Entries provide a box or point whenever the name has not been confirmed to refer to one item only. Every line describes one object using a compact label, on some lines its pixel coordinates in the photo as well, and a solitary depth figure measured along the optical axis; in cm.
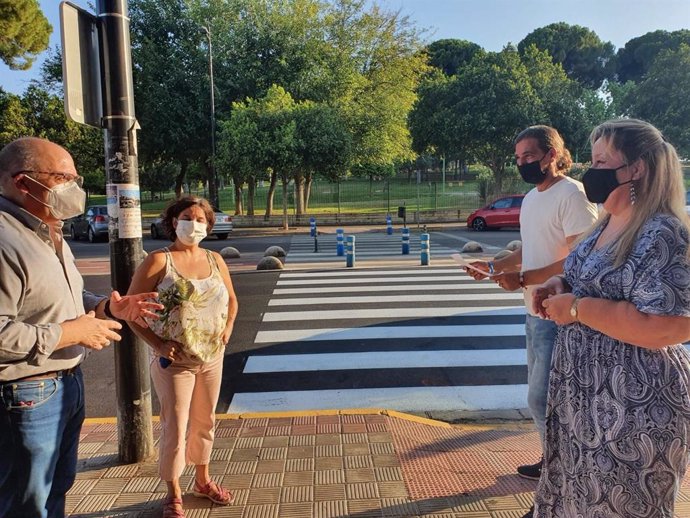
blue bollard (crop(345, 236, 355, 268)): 1368
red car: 2408
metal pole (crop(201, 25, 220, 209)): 2591
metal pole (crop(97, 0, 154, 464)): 348
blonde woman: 194
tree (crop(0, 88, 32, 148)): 2817
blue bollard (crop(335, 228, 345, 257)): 1620
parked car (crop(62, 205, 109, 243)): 2267
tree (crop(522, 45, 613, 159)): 2859
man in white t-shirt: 318
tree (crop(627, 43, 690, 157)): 3152
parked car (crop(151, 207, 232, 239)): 2261
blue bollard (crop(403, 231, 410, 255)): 1603
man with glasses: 207
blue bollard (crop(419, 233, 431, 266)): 1378
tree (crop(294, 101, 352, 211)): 2442
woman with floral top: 296
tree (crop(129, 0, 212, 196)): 2781
